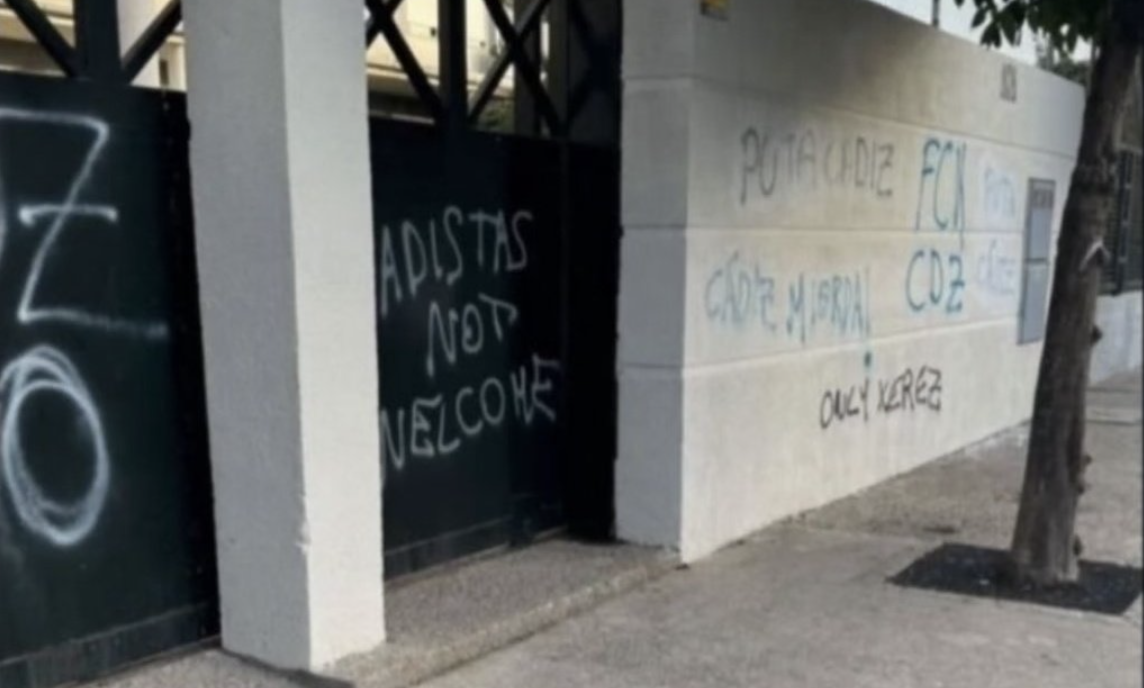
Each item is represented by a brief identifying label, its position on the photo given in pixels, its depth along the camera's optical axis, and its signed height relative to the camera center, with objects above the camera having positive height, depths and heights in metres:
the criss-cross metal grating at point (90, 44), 3.35 +0.42
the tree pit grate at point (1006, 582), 4.87 -1.67
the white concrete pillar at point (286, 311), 3.52 -0.36
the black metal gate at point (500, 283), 4.48 -0.38
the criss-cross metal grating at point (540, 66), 4.66 +0.52
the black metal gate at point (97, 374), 3.29 -0.54
